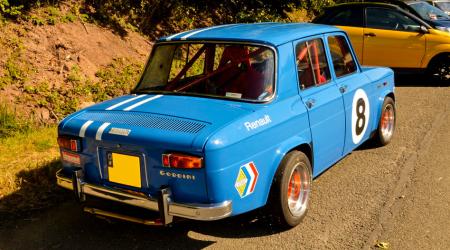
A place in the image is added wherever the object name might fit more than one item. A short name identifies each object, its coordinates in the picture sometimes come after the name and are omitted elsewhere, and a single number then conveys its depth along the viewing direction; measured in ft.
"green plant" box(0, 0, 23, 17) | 24.56
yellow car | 30.89
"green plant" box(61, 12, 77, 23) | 27.25
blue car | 10.68
